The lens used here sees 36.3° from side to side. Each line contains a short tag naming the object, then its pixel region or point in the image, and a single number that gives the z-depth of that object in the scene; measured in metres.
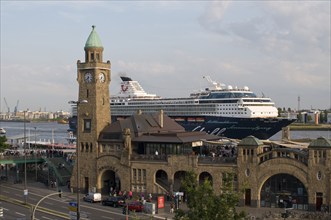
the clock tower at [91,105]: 58.38
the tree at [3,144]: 73.00
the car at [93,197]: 51.66
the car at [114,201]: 48.76
